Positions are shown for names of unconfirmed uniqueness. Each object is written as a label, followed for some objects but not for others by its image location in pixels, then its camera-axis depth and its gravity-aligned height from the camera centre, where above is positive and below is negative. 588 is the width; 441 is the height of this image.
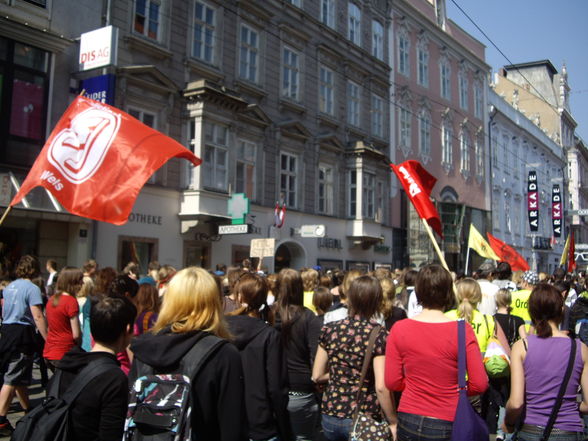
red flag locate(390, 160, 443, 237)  10.80 +1.61
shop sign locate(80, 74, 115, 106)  12.48 +3.91
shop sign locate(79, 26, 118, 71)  12.52 +4.85
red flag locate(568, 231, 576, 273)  20.00 +0.51
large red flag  6.61 +1.21
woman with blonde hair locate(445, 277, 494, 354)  4.99 -0.37
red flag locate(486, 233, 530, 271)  14.39 +0.49
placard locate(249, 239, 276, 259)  13.21 +0.44
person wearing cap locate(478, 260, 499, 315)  6.85 -0.33
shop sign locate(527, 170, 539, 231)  38.41 +4.76
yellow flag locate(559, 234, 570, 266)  17.67 +0.67
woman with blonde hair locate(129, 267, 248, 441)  2.57 -0.42
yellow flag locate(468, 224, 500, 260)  13.55 +0.64
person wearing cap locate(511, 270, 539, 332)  6.93 -0.39
